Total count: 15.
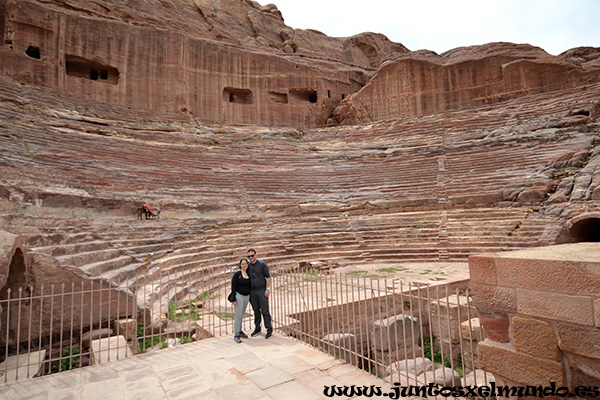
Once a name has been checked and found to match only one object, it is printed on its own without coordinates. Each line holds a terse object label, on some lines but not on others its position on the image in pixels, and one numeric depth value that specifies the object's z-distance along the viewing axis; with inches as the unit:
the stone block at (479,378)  158.9
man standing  180.4
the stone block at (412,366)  161.2
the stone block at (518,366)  77.2
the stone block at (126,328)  189.5
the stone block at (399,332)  218.1
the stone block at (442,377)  149.5
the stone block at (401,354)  214.4
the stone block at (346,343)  182.1
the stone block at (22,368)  134.1
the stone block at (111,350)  152.6
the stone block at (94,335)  182.7
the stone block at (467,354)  186.3
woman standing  175.8
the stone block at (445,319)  228.5
